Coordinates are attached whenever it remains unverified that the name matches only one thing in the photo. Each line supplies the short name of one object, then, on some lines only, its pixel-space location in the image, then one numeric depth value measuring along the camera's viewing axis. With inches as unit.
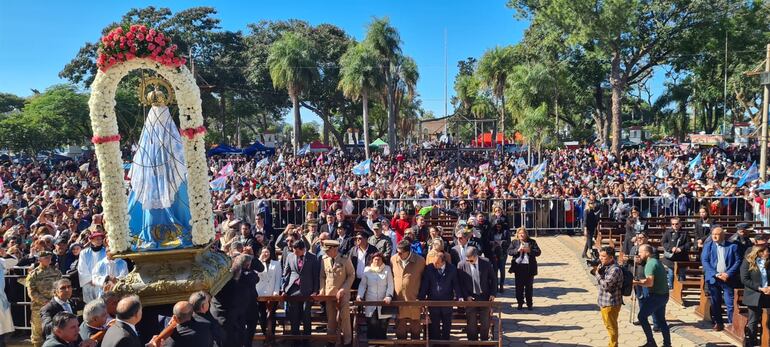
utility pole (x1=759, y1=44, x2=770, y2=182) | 712.4
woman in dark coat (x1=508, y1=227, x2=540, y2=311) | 400.5
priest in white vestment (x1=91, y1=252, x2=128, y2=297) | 313.9
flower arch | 304.2
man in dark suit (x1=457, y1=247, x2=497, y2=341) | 312.8
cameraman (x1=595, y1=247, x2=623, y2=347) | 302.5
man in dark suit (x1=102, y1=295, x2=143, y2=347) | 191.9
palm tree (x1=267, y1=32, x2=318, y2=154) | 1508.4
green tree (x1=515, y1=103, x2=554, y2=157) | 1328.7
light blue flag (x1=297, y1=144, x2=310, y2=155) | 1655.8
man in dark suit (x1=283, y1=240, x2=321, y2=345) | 324.5
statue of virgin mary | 324.8
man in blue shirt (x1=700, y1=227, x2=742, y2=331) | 349.7
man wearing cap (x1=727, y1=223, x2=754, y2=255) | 358.9
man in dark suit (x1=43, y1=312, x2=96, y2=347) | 188.9
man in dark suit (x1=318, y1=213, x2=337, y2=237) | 455.3
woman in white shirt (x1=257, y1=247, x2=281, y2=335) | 336.5
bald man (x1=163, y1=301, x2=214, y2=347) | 208.2
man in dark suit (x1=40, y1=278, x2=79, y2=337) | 247.6
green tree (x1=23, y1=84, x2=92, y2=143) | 1712.6
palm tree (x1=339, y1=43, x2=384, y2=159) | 1437.0
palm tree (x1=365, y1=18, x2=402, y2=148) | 1467.8
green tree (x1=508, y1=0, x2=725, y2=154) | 1293.1
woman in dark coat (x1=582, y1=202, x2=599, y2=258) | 558.6
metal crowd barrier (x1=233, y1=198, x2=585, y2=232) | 685.9
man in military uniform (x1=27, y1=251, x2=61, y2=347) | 297.0
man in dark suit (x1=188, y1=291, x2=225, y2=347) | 218.8
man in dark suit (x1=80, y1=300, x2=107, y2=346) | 208.7
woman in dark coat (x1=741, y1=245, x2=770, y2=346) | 312.5
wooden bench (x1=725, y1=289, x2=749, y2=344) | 327.0
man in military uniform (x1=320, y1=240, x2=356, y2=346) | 317.1
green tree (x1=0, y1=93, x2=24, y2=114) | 2716.5
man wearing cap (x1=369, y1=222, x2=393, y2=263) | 383.6
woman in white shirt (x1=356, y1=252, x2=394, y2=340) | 317.4
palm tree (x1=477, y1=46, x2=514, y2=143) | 1643.7
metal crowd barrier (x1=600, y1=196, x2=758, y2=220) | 669.3
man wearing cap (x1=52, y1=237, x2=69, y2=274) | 352.8
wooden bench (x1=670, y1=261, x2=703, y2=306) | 419.2
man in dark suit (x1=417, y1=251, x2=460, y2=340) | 313.6
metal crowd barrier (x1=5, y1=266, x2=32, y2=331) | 341.1
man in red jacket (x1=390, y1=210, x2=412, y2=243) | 487.5
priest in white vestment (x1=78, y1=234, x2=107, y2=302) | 329.1
